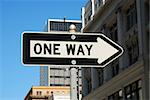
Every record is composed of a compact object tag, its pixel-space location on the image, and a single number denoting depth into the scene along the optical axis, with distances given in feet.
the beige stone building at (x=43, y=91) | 407.85
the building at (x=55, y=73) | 520.83
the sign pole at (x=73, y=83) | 14.26
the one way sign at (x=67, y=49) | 15.58
